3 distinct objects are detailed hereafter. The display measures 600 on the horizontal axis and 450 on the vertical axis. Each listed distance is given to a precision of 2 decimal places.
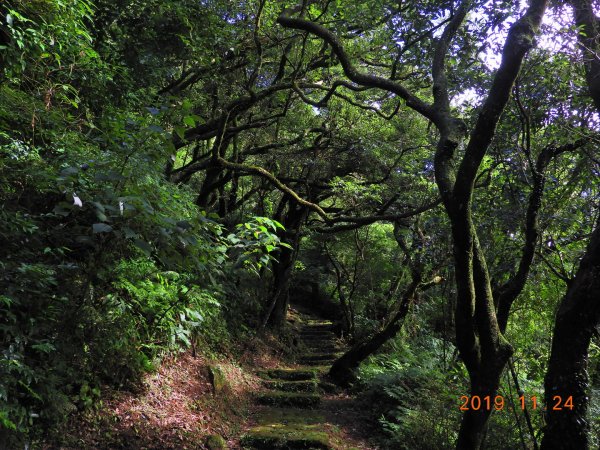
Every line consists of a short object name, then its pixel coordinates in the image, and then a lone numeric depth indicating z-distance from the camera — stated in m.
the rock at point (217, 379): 6.47
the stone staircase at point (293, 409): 5.59
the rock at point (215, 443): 4.97
